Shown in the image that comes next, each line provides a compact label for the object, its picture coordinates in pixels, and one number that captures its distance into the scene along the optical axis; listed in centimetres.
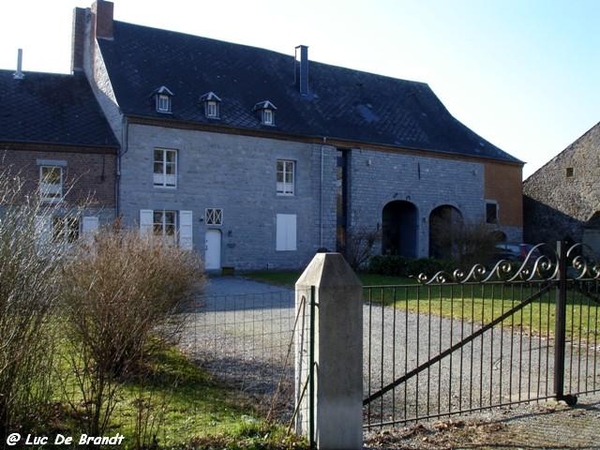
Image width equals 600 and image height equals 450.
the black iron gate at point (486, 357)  628
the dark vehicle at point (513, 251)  2719
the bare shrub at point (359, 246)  2847
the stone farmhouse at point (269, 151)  2544
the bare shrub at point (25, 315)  404
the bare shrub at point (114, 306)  498
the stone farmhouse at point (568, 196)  3447
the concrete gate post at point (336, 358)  472
